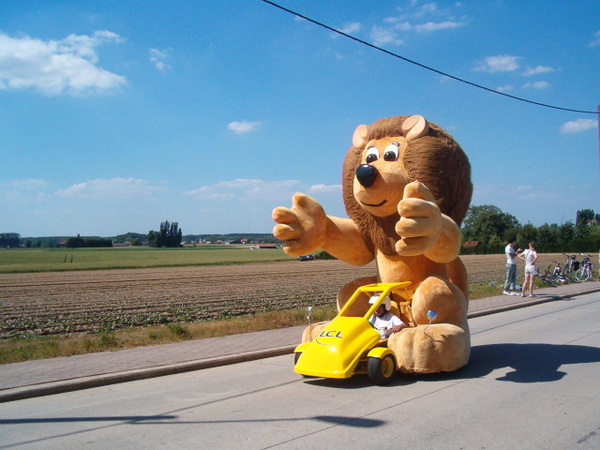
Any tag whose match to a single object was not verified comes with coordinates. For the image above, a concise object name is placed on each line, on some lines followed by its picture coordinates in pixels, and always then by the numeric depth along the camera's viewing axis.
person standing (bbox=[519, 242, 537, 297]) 19.25
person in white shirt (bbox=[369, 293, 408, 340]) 7.93
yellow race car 7.10
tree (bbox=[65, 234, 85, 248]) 119.75
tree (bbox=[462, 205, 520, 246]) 96.56
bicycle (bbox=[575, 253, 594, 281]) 27.66
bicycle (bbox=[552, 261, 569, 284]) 25.75
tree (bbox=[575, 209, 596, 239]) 81.81
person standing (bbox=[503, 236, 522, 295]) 19.52
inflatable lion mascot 7.46
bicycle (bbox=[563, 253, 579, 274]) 28.09
